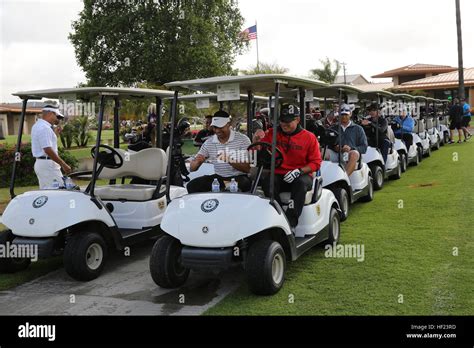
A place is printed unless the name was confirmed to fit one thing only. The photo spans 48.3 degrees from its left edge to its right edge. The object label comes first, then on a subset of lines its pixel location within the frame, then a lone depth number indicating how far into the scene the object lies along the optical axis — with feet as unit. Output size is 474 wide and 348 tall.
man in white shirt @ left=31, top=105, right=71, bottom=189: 19.86
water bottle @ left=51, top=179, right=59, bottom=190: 18.05
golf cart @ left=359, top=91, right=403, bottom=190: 30.32
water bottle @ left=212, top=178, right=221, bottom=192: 15.68
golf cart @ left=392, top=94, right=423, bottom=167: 37.06
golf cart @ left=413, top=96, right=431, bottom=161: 43.65
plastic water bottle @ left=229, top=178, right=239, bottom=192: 15.42
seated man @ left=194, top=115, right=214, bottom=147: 32.01
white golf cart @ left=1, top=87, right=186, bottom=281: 16.30
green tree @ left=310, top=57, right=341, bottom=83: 143.84
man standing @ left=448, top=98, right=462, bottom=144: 52.65
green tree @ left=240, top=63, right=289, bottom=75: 106.35
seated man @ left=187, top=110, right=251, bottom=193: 17.03
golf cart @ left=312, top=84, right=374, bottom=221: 22.72
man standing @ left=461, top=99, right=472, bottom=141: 53.79
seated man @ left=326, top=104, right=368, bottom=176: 25.58
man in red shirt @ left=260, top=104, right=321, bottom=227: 17.42
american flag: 88.09
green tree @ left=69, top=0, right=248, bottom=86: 74.13
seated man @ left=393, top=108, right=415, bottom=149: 39.55
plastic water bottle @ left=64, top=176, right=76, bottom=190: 18.36
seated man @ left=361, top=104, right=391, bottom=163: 32.27
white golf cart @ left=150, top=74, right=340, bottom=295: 14.03
